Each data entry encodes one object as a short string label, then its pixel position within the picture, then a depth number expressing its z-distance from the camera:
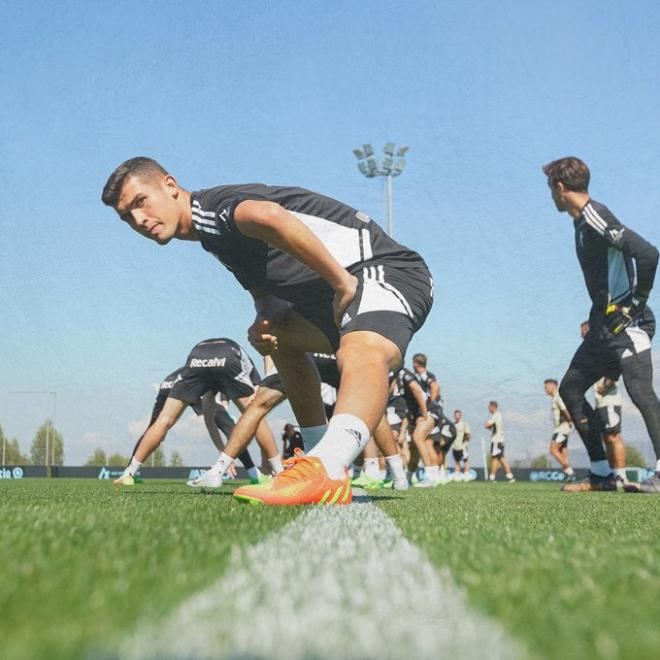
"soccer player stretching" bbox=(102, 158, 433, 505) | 2.79
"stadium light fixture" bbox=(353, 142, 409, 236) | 26.05
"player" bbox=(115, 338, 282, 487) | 8.97
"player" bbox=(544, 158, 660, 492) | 6.11
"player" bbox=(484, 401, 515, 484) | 23.31
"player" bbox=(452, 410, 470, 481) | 25.63
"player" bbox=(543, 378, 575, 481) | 17.45
